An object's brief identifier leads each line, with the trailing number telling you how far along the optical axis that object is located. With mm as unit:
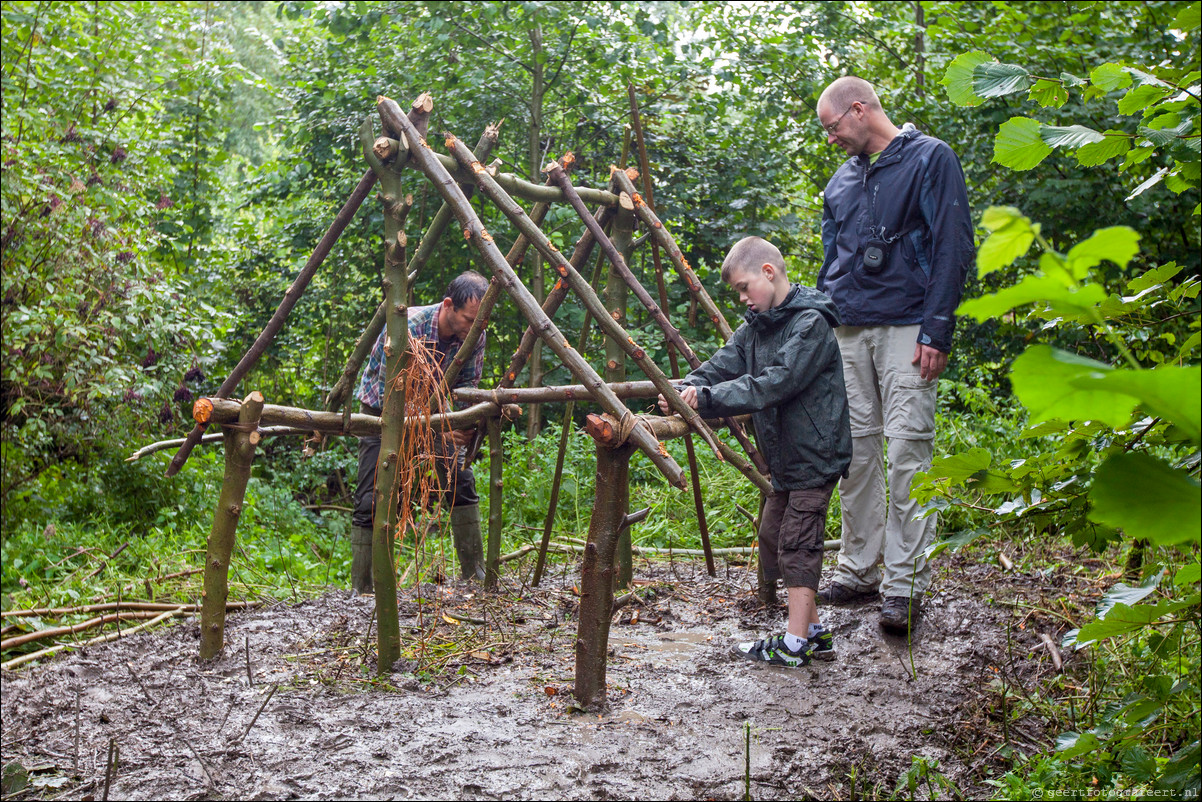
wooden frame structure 2883
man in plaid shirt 4355
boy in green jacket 3352
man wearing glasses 3561
